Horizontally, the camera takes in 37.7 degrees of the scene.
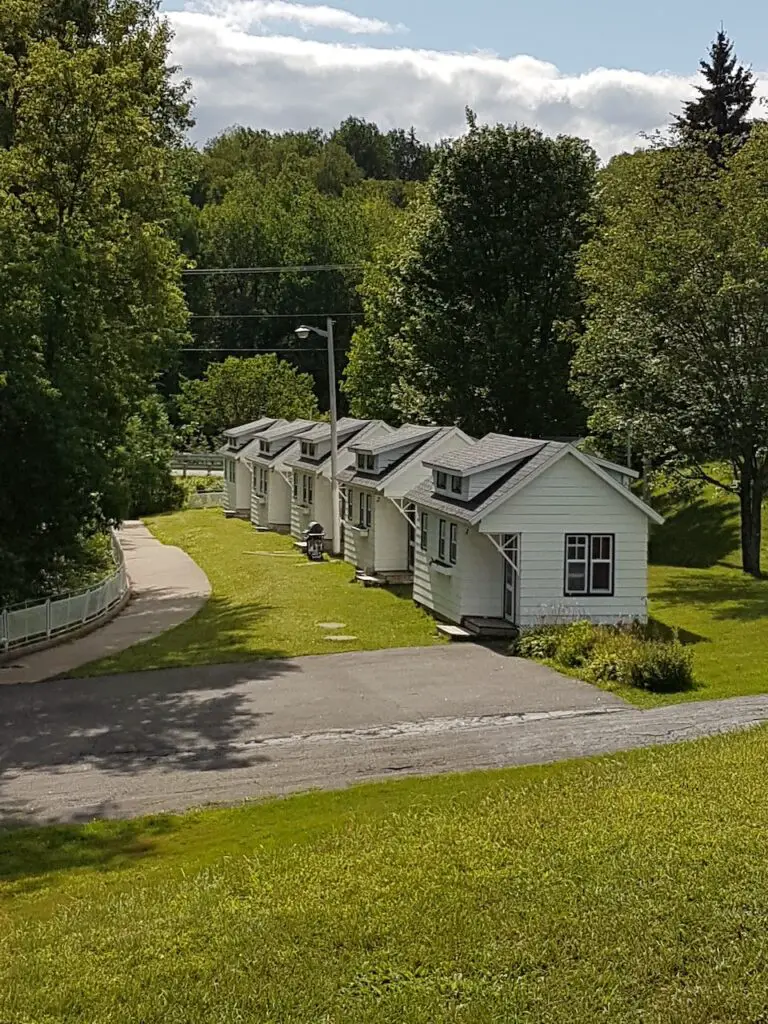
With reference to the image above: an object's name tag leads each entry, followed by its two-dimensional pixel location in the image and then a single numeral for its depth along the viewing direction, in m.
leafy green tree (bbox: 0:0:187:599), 24.62
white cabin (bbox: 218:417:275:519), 54.66
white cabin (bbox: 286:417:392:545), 41.25
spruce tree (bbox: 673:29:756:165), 61.72
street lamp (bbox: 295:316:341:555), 38.53
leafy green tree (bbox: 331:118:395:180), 145.62
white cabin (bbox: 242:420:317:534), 47.94
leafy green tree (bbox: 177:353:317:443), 70.56
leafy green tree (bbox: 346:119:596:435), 44.75
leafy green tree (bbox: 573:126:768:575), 31.11
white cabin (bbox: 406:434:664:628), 25.03
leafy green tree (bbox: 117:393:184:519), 29.47
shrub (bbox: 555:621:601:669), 22.30
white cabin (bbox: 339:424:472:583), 33.28
